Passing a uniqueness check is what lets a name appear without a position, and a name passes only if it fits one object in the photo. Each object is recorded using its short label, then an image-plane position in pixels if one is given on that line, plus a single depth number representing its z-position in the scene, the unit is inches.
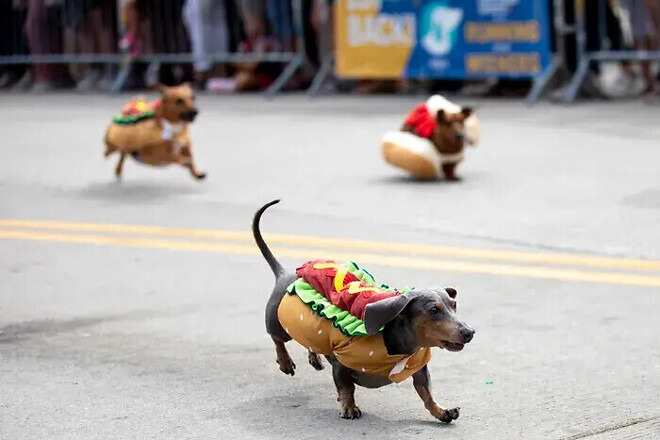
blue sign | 641.0
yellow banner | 688.4
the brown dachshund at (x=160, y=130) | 429.7
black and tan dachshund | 184.4
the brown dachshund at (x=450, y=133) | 429.1
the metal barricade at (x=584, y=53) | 640.4
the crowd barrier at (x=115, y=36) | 773.3
